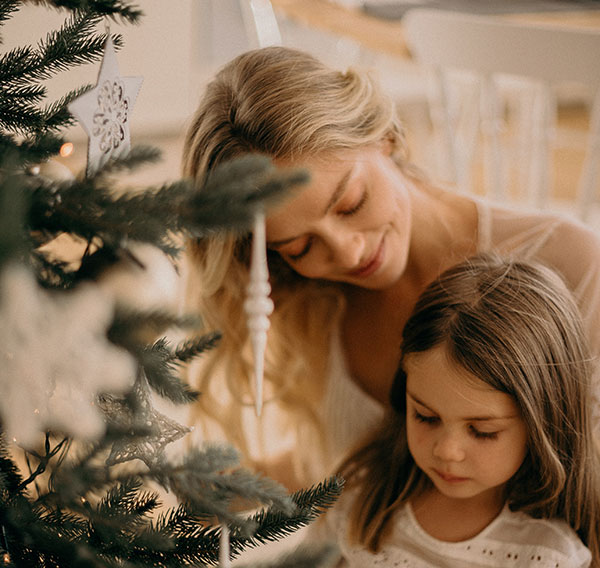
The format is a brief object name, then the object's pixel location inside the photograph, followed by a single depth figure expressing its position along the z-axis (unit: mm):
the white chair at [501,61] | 1516
